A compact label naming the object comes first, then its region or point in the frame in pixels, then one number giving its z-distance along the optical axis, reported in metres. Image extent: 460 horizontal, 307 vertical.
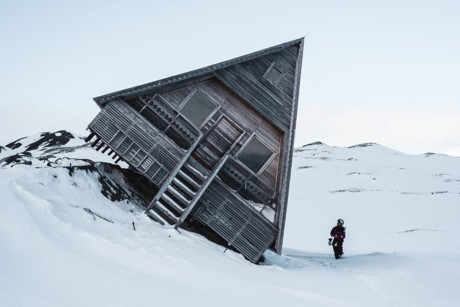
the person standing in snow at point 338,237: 16.34
